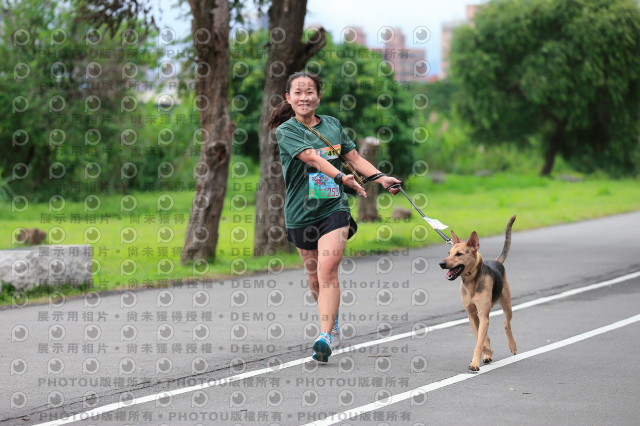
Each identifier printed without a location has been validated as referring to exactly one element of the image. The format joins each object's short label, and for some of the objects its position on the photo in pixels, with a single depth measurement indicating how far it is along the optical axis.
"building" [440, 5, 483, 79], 47.59
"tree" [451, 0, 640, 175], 42.91
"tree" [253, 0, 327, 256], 14.83
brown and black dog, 7.25
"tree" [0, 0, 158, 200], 27.19
